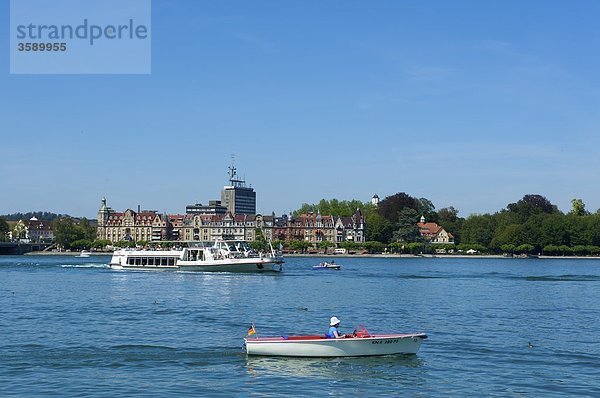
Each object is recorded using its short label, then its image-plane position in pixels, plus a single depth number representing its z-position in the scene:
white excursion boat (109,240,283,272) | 108.50
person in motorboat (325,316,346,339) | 37.34
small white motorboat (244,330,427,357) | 37.09
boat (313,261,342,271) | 134.07
